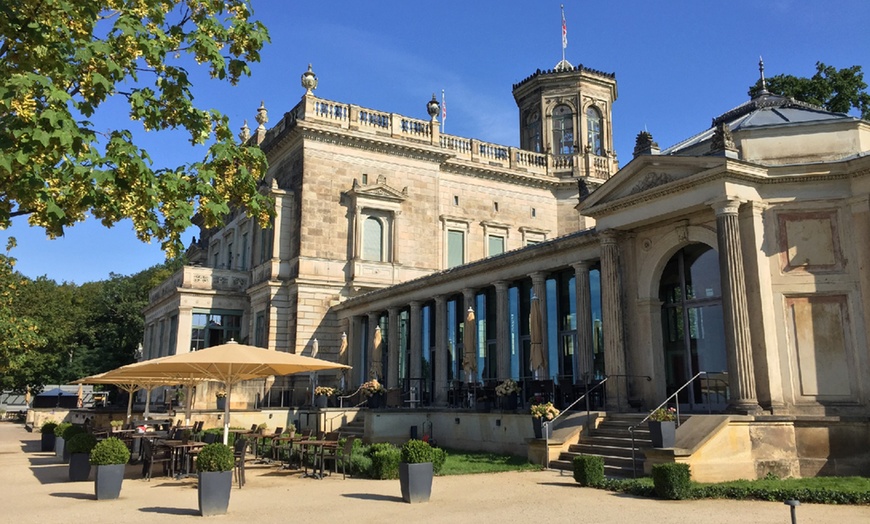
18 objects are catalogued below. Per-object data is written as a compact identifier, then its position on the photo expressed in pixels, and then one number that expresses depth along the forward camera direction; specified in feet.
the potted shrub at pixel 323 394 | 88.81
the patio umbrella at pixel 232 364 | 47.39
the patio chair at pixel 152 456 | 53.72
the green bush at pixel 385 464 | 50.93
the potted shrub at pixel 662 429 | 45.39
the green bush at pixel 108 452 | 41.19
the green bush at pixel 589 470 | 43.93
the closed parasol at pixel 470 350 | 78.28
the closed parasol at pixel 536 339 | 67.51
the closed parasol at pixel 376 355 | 94.59
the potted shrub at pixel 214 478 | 35.86
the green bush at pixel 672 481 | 38.99
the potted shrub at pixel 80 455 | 49.93
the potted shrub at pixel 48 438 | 80.33
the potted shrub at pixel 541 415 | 54.24
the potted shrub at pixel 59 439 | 68.49
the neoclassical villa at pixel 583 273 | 50.60
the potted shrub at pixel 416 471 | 38.86
